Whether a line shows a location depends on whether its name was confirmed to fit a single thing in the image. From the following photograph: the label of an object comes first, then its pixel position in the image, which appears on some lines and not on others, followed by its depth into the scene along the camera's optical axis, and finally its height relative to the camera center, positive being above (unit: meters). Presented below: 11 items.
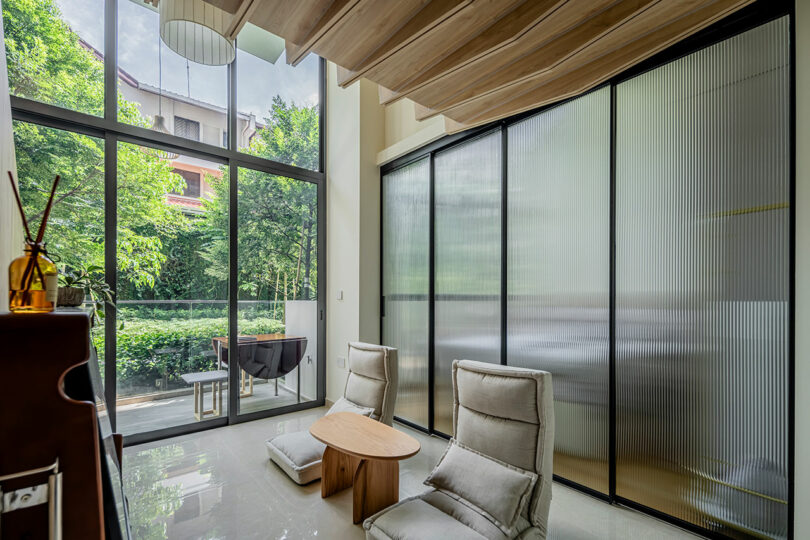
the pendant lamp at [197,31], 2.40 +1.59
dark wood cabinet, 0.58 -0.25
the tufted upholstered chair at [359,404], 2.91 -1.04
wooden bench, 3.96 -1.20
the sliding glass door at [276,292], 4.29 -0.26
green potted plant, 2.95 -0.13
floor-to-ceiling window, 3.34 +0.69
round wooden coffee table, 2.22 -1.03
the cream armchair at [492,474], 1.91 -1.07
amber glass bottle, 0.98 -0.05
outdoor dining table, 4.11 -0.81
